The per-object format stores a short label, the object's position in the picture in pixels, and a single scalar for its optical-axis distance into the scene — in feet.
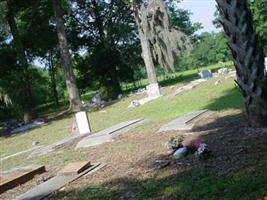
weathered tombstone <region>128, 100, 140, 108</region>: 64.38
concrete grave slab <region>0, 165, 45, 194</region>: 24.34
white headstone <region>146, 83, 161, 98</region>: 71.31
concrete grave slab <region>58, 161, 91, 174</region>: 23.85
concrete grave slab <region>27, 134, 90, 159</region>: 36.15
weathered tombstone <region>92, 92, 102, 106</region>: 85.71
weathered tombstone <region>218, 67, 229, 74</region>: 98.77
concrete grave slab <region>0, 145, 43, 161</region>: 39.11
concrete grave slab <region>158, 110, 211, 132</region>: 31.95
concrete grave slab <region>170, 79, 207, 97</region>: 67.57
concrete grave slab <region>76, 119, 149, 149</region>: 34.41
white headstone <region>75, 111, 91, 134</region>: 43.29
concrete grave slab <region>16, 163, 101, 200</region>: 20.97
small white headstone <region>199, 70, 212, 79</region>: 92.49
